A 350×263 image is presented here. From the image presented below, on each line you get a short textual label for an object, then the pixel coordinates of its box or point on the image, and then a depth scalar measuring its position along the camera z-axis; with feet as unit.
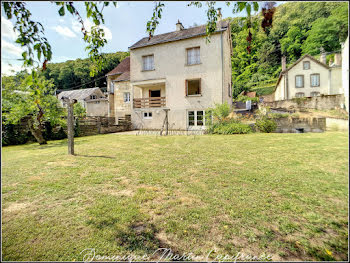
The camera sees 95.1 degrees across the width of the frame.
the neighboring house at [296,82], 37.21
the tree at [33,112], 22.11
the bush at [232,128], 30.50
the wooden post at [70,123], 16.92
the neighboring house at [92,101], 78.96
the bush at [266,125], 29.32
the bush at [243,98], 86.62
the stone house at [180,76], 41.39
